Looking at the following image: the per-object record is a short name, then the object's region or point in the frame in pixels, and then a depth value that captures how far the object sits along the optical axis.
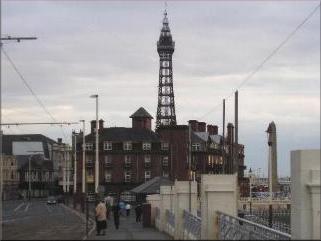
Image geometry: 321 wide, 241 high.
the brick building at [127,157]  127.69
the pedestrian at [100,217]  31.42
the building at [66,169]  149.20
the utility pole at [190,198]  29.71
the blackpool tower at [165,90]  165.00
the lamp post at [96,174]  62.45
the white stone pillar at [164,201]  35.00
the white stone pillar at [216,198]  21.00
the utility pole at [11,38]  36.36
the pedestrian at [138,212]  48.17
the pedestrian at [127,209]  58.43
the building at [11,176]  170.25
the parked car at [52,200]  117.13
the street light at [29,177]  167.50
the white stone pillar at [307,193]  13.95
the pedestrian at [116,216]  38.41
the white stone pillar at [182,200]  27.73
